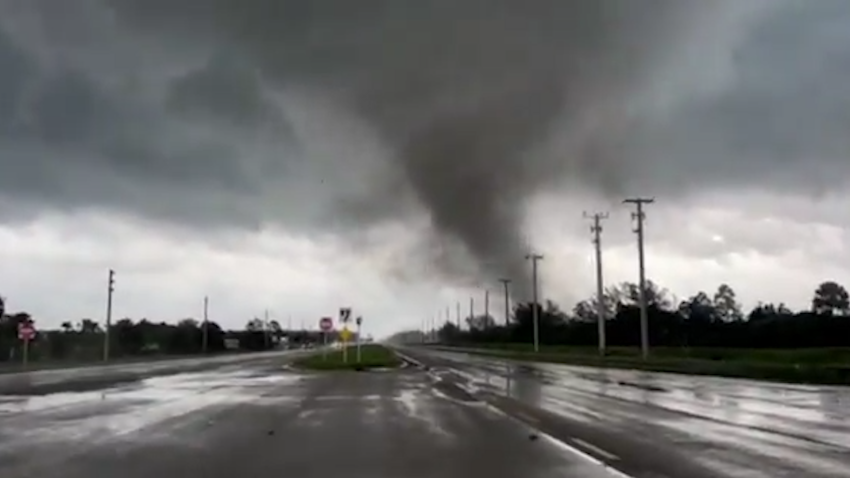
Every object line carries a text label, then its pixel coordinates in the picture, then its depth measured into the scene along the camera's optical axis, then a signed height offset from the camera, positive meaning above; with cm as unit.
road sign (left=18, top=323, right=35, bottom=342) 6266 +117
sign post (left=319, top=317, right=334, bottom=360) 5643 +142
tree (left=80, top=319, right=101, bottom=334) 13562 +343
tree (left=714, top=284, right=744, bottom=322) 14462 +685
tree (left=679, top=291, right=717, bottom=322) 12718 +567
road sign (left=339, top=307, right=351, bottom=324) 5266 +185
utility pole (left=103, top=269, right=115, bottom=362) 8481 +480
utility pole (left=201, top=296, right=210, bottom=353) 12478 +115
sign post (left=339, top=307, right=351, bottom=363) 5268 +179
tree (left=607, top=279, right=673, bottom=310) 14271 +809
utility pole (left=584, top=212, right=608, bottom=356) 7869 +547
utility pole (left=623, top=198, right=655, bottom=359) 6656 +548
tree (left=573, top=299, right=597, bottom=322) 15500 +612
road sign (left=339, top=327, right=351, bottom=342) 5719 +86
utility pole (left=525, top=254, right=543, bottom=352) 10756 +530
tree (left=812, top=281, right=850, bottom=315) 13225 +696
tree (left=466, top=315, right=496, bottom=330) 18412 +515
